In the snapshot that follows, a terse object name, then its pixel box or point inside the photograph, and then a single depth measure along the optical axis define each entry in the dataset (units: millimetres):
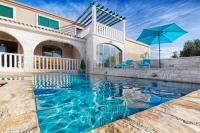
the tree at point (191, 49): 12946
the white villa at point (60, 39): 6801
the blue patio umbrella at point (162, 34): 6123
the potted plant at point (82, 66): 8731
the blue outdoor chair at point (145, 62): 6648
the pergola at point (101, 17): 8870
